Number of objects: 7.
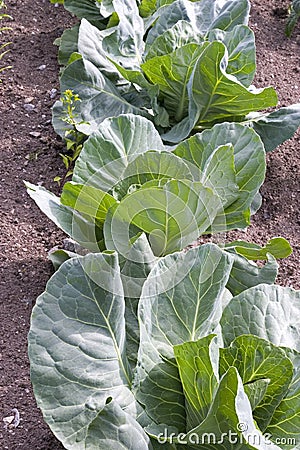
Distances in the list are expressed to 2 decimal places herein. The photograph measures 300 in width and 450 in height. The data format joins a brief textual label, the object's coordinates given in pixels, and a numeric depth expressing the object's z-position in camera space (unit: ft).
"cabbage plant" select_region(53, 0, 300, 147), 9.79
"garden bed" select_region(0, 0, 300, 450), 8.32
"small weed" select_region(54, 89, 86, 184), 10.22
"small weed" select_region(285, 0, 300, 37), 13.88
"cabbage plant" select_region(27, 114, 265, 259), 7.64
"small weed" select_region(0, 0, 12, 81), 12.36
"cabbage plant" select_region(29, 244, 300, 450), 6.08
